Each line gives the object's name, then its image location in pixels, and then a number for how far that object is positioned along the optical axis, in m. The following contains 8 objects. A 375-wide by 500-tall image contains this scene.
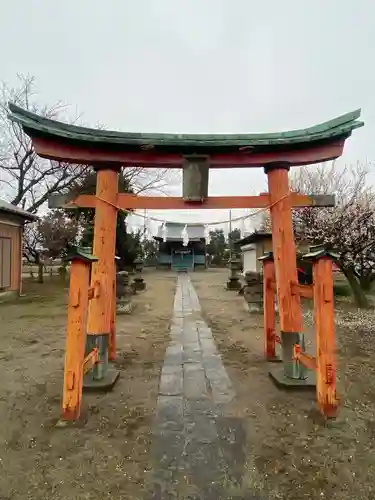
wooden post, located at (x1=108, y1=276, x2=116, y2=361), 5.43
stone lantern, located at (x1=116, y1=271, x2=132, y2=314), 10.73
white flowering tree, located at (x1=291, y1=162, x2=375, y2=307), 11.47
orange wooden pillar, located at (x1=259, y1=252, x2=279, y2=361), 5.67
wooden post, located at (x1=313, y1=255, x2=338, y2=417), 3.68
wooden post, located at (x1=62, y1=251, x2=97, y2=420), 3.60
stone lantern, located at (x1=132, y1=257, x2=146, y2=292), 16.75
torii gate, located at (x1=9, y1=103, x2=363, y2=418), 4.49
